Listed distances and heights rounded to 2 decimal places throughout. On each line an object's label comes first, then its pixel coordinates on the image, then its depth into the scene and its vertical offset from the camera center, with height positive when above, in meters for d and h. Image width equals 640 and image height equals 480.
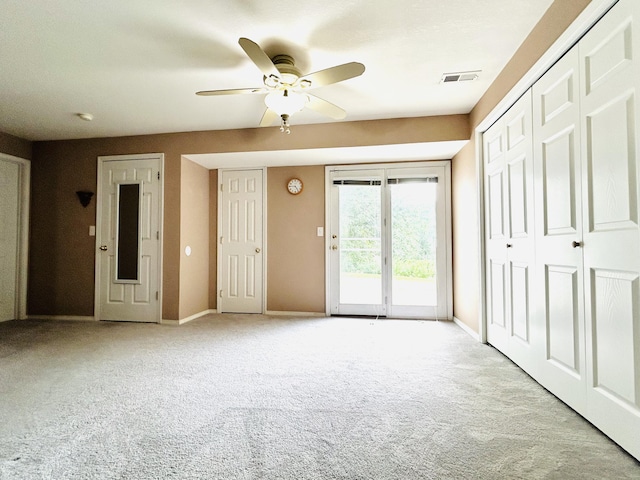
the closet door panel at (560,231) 1.75 +0.10
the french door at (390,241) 4.27 +0.11
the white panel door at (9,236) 4.09 +0.19
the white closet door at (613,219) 1.37 +0.14
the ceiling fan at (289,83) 2.07 +1.17
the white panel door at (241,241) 4.61 +0.13
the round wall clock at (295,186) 4.55 +0.90
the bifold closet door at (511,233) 2.30 +0.13
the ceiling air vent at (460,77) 2.68 +1.47
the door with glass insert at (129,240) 4.10 +0.13
